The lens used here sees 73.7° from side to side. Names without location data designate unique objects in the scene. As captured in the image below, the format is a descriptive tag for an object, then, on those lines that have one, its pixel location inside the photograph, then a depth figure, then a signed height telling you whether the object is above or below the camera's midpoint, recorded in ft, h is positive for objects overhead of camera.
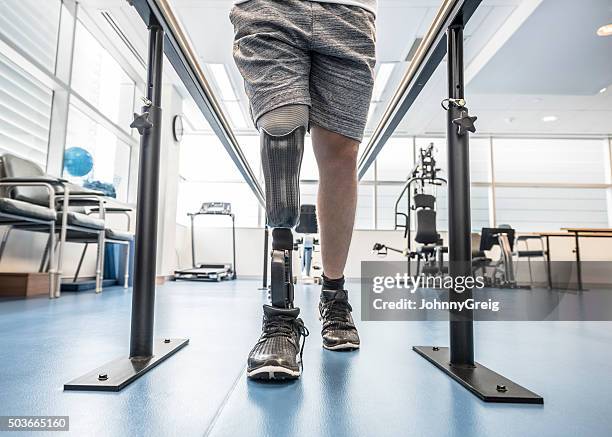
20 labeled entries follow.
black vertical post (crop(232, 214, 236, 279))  19.67 +0.18
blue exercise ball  11.66 +2.74
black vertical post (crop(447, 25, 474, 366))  2.55 +0.25
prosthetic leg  2.59 +0.40
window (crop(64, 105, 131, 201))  11.93 +3.51
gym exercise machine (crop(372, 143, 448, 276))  13.39 +1.20
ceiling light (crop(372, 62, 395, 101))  15.74 +7.39
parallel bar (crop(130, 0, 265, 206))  2.66 +1.50
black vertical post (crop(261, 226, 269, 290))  10.31 -0.11
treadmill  17.12 -0.49
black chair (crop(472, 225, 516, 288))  16.97 +0.69
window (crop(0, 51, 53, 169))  9.59 +3.56
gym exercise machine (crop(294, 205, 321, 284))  14.19 +0.73
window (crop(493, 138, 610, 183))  23.25 +5.75
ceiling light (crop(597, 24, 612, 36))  12.05 +6.87
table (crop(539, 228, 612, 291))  14.07 +1.08
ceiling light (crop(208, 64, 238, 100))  16.12 +7.37
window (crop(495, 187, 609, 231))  23.12 +3.09
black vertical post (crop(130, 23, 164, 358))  2.62 +0.15
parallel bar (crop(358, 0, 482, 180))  2.64 +1.57
